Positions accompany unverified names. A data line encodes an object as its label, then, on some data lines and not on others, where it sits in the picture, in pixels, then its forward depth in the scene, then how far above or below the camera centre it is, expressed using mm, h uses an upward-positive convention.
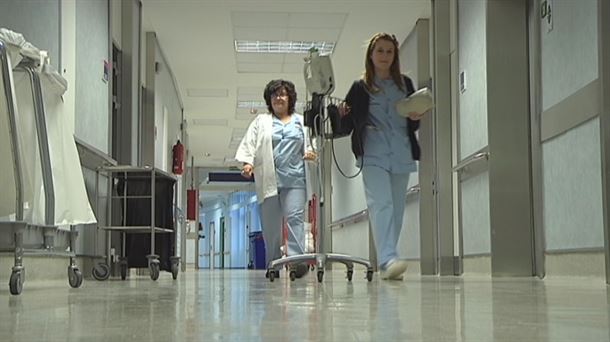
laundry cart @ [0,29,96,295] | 2805 +267
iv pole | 4113 +437
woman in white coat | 4922 +376
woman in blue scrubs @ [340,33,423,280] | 4090 +465
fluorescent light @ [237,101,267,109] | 13422 +2097
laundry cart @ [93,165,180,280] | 5789 +74
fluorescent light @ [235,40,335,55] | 9594 +2242
